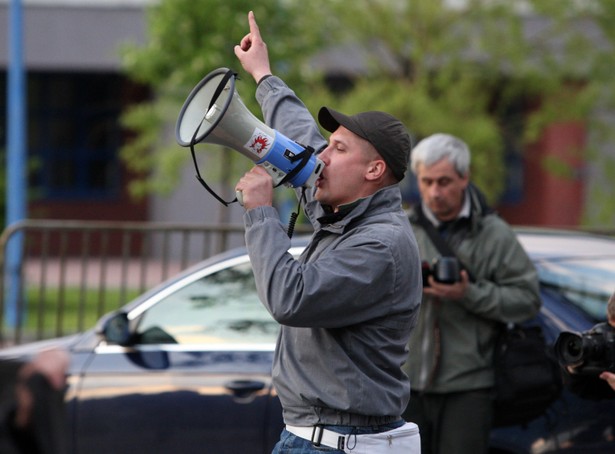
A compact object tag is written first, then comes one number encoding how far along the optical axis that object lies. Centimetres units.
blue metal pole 2655
